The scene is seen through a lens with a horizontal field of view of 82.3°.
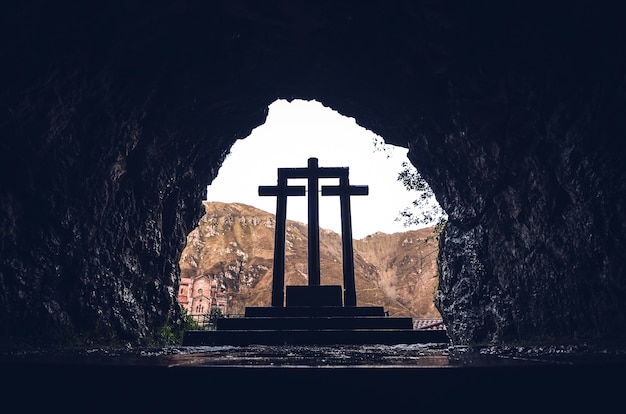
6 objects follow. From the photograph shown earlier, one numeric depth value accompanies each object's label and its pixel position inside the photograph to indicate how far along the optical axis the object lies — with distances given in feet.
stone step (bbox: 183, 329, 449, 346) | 26.48
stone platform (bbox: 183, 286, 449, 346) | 26.58
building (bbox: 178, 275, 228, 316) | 250.98
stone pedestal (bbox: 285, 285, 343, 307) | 36.37
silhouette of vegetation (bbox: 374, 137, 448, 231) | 46.78
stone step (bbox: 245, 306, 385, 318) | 32.86
